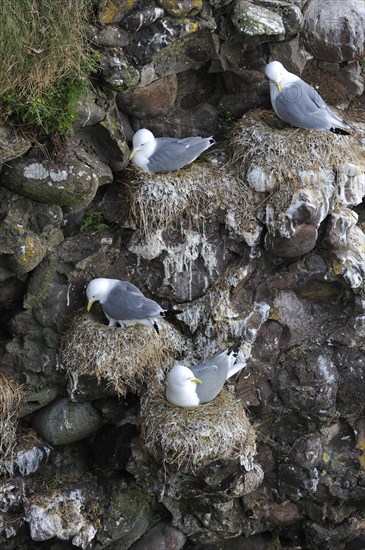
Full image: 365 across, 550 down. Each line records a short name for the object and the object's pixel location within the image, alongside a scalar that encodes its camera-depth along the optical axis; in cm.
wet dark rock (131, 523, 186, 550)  1343
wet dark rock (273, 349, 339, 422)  1313
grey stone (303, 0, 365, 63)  1331
